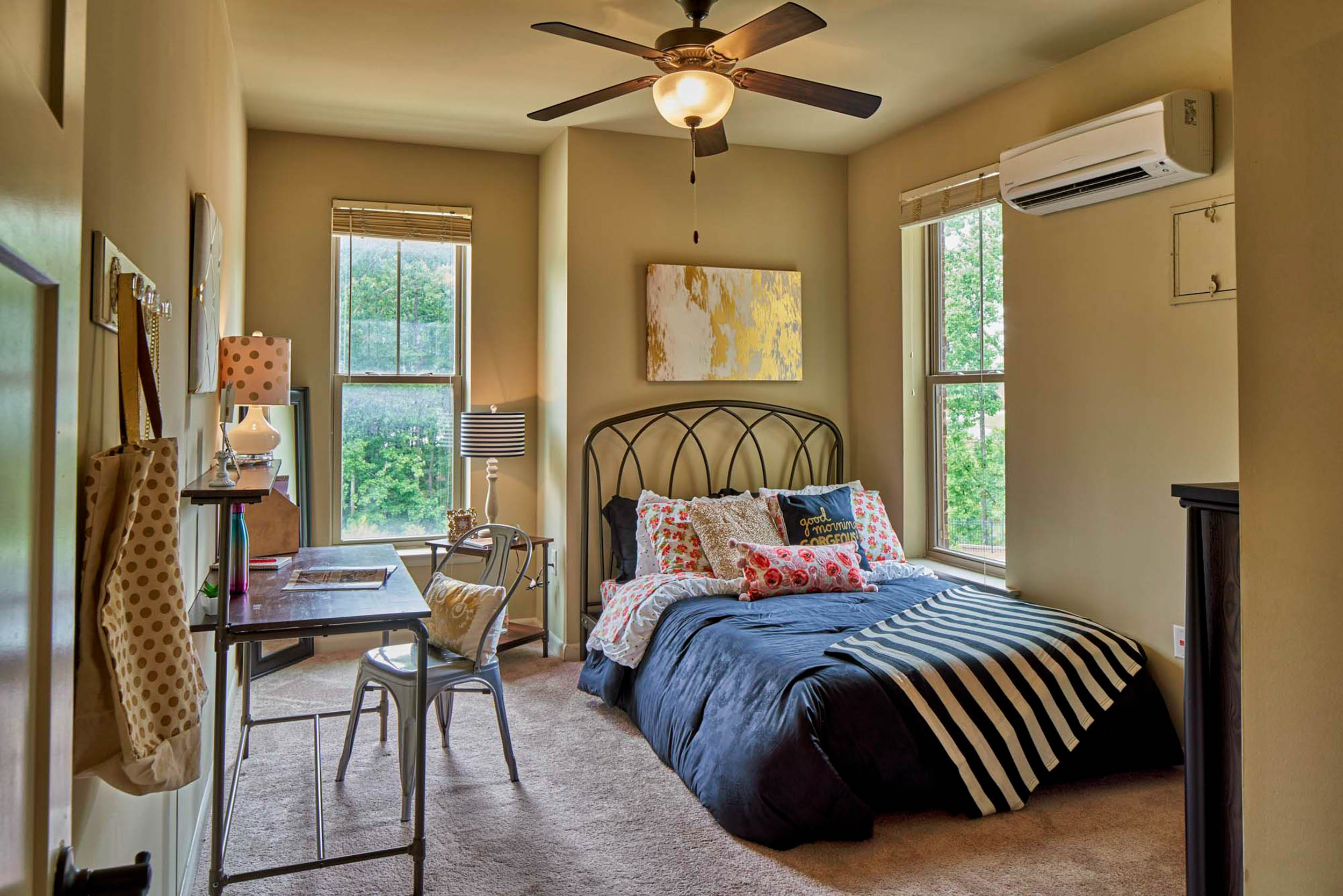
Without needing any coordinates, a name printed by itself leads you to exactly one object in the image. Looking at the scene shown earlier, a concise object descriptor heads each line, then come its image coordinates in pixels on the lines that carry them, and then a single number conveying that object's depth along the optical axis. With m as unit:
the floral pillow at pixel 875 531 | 4.36
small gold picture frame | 4.69
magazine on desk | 2.66
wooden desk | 2.18
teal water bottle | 2.53
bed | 2.66
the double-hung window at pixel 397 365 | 4.77
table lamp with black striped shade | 4.57
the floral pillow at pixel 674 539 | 4.04
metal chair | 2.85
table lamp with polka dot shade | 3.05
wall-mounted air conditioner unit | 3.04
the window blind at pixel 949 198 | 4.05
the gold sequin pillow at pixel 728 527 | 4.01
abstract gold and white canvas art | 4.64
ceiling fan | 2.65
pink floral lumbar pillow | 3.77
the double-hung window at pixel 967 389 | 4.18
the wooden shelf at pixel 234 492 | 2.13
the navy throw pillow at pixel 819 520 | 4.18
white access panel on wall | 3.04
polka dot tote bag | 1.26
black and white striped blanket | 2.85
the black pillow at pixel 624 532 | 4.32
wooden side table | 4.51
